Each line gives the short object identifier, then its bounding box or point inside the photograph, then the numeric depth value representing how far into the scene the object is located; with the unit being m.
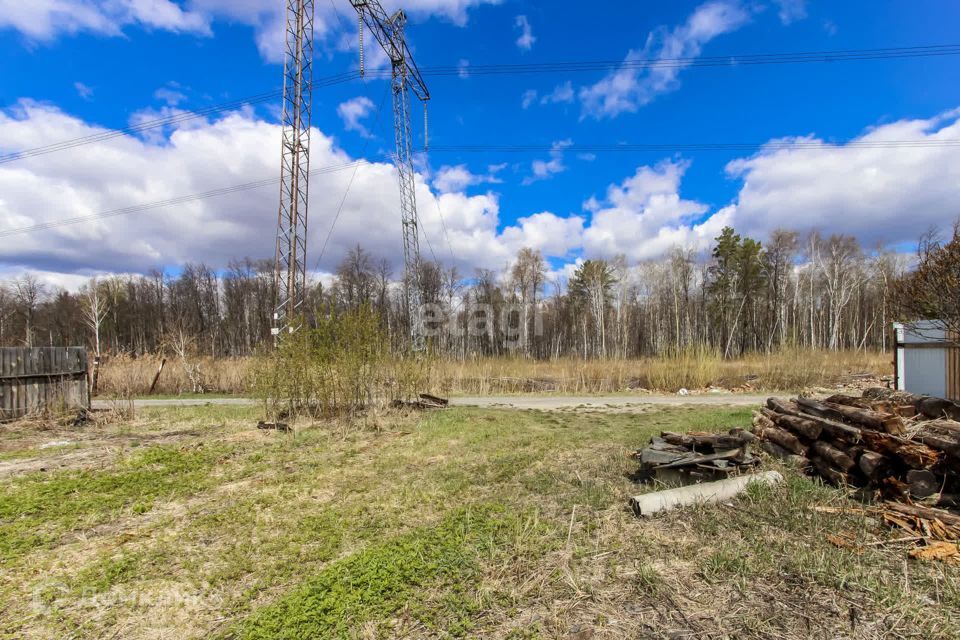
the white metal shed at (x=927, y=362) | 9.93
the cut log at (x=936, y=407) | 4.74
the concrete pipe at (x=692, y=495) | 3.66
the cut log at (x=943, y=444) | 3.47
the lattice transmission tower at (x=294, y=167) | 15.16
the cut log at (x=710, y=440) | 4.84
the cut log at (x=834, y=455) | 4.00
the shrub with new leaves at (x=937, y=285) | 6.39
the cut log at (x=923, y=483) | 3.50
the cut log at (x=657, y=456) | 4.56
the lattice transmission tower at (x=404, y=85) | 19.91
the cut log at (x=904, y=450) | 3.56
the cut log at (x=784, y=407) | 5.25
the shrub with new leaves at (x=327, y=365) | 8.41
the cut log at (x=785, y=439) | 4.71
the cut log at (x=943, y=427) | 3.77
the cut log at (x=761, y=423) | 5.62
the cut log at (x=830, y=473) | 3.96
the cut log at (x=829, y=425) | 4.09
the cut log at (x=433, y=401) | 10.77
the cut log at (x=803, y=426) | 4.57
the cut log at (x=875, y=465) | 3.74
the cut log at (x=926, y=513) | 3.09
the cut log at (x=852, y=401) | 5.01
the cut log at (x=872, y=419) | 3.98
